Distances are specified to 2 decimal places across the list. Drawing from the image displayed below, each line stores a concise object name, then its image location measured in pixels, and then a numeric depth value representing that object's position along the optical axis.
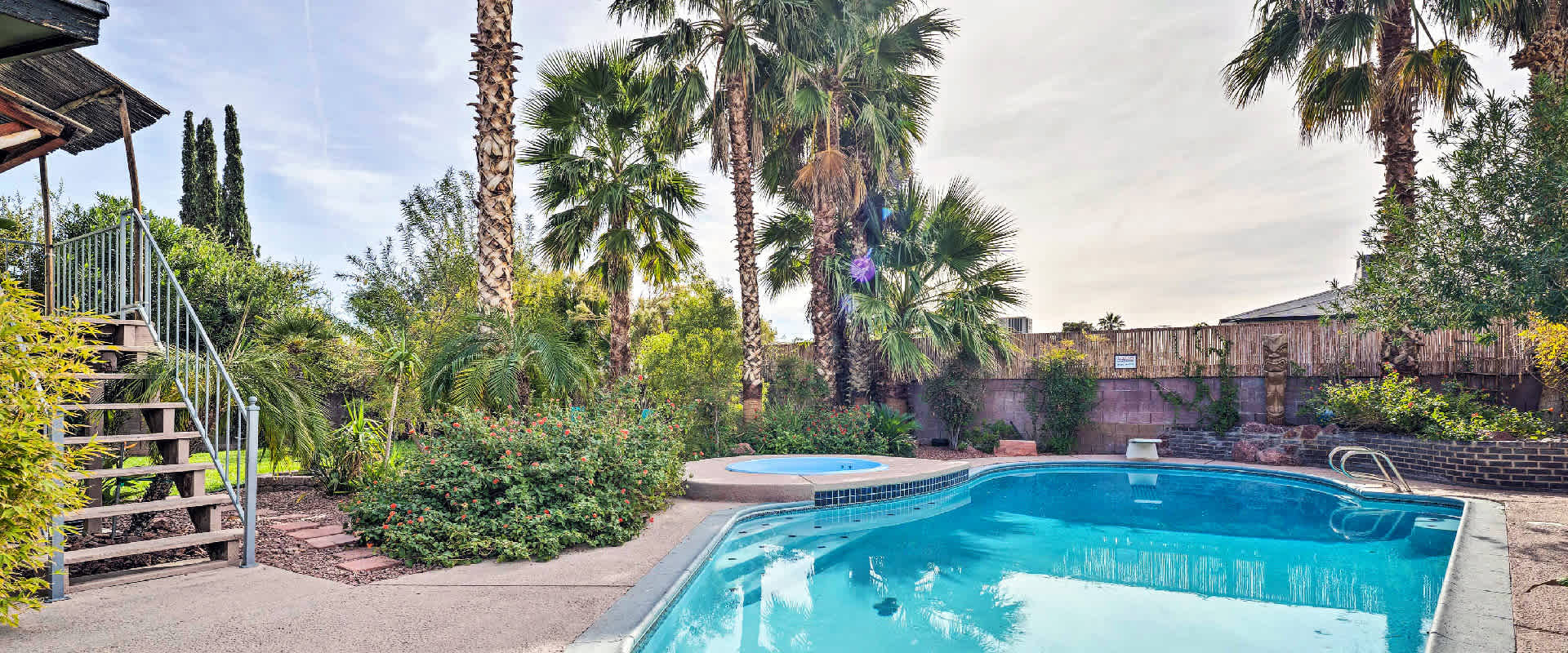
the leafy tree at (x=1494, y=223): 4.89
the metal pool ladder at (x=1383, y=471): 7.59
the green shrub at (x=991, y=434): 12.31
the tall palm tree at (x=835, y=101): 10.57
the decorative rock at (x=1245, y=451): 10.73
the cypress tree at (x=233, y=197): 20.22
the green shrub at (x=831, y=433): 10.27
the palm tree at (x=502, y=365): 6.64
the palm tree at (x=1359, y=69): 9.05
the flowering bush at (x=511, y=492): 4.75
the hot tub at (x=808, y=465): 8.96
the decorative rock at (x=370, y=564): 4.41
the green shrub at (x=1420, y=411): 8.55
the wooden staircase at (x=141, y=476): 4.04
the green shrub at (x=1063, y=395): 12.19
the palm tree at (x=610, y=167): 10.82
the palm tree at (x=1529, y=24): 8.12
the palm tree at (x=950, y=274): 11.35
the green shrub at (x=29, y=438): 2.86
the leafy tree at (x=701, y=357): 11.41
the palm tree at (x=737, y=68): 10.46
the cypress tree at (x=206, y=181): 19.61
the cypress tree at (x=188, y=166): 19.89
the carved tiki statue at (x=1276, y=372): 11.09
